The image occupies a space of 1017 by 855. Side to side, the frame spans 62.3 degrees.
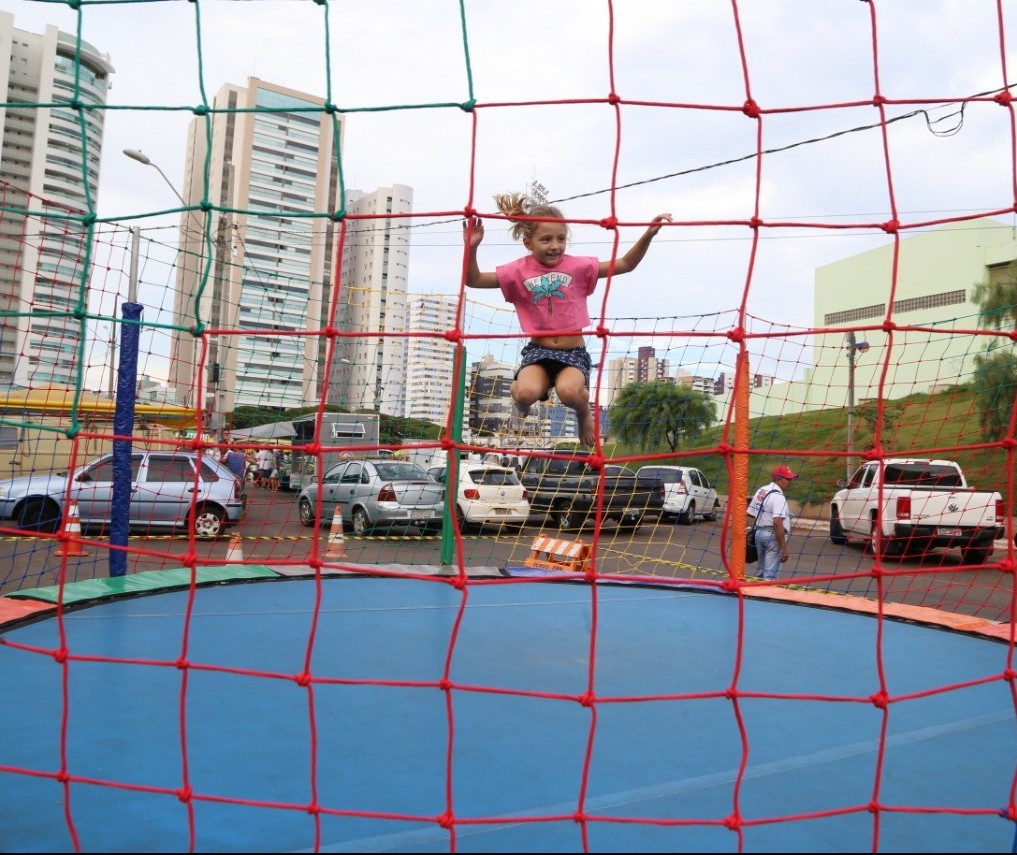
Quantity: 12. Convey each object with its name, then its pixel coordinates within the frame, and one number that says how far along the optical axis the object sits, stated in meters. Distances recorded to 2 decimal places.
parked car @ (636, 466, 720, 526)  11.73
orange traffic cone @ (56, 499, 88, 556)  6.44
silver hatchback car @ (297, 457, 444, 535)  7.82
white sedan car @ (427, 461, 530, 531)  9.23
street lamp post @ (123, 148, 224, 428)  5.31
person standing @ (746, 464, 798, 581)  5.70
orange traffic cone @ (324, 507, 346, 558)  6.72
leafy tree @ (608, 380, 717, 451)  11.27
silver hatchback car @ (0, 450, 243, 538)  7.98
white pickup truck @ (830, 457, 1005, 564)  7.79
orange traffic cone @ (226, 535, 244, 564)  5.89
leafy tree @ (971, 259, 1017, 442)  11.12
